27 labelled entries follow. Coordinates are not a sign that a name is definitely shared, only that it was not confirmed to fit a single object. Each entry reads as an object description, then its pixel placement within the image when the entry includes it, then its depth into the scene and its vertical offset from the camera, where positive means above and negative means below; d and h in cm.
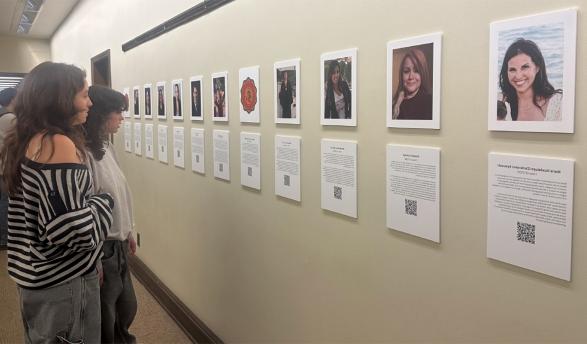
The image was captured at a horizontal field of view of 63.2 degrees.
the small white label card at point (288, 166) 220 -19
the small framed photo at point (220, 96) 280 +18
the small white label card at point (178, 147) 351 -15
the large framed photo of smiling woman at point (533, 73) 116 +13
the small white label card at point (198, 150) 320 -15
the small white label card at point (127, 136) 485 -8
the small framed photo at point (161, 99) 378 +23
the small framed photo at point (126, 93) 470 +35
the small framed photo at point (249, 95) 247 +17
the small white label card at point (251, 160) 253 -18
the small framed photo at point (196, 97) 314 +20
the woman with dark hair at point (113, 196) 228 -35
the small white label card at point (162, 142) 385 -12
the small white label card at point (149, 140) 420 -11
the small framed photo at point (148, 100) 412 +24
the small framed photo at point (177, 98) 344 +22
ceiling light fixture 636 +171
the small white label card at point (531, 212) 119 -24
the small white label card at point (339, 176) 186 -21
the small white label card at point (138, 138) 448 -9
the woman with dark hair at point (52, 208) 172 -29
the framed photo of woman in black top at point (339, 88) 182 +15
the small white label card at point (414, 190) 153 -22
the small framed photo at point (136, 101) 441 +25
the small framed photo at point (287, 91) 215 +16
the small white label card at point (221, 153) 286 -16
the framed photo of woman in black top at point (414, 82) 149 +14
